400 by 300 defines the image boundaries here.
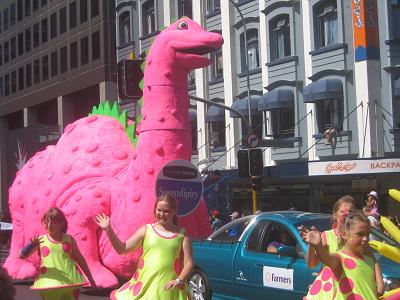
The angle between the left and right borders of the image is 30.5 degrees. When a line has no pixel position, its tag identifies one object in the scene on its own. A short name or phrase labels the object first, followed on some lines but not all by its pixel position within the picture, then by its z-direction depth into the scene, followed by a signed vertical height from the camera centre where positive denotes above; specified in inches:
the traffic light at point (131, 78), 567.5 +76.4
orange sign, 864.9 +161.4
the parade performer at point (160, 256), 234.1 -27.0
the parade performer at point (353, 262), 193.5 -26.3
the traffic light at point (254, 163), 658.8 +6.1
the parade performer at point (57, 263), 279.0 -33.1
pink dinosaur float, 471.5 +3.2
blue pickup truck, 326.0 -43.8
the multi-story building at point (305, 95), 877.8 +94.2
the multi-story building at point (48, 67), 1491.1 +253.4
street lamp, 926.2 +92.6
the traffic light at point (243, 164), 663.8 +5.6
